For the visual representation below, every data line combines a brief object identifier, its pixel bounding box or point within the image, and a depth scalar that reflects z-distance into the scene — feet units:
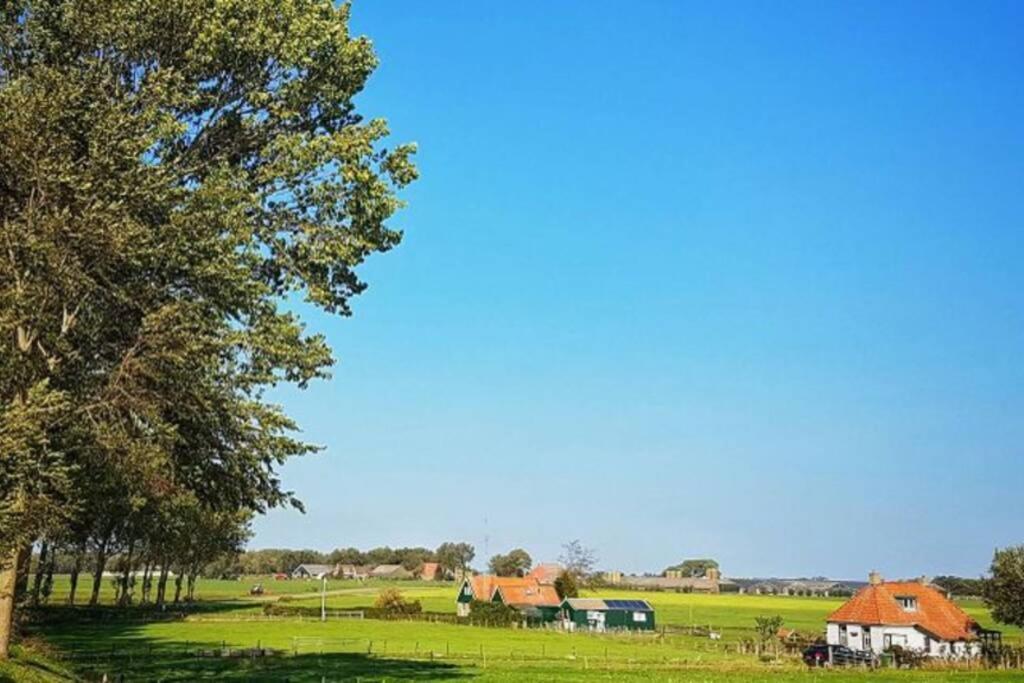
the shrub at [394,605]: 387.51
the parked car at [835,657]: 223.92
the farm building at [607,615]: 379.76
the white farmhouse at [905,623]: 251.52
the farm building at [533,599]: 405.59
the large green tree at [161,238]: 62.85
